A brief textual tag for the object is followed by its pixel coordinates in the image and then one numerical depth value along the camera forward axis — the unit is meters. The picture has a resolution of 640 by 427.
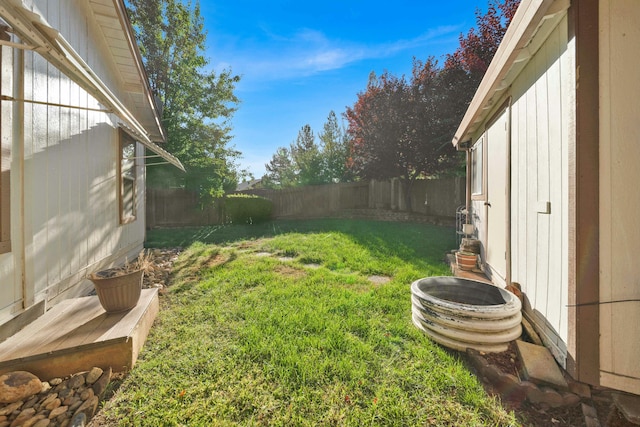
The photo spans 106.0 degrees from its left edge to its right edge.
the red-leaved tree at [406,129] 9.66
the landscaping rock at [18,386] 1.41
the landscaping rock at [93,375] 1.63
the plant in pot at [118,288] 2.06
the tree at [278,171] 20.12
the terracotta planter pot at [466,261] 3.59
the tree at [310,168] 15.10
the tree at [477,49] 7.10
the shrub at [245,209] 9.85
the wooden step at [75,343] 1.60
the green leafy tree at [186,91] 9.95
